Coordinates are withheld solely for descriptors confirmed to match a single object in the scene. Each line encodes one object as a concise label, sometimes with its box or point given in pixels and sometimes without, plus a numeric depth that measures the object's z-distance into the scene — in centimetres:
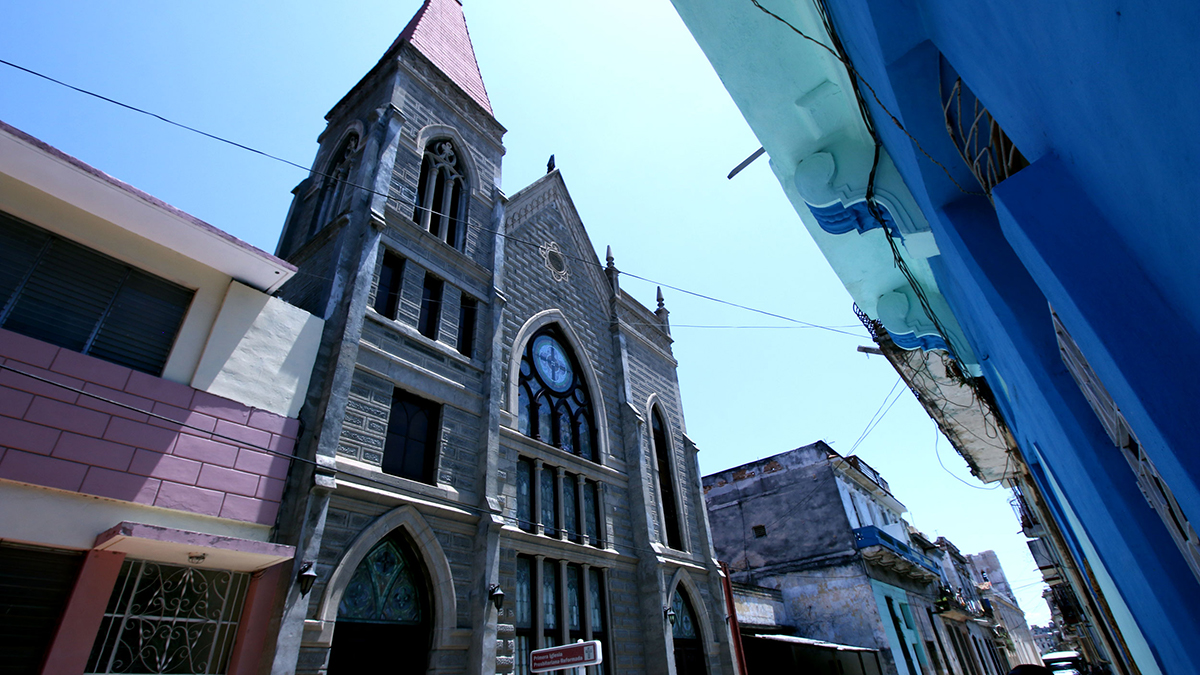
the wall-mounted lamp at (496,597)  890
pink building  548
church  809
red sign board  748
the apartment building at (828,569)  1966
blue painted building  114
